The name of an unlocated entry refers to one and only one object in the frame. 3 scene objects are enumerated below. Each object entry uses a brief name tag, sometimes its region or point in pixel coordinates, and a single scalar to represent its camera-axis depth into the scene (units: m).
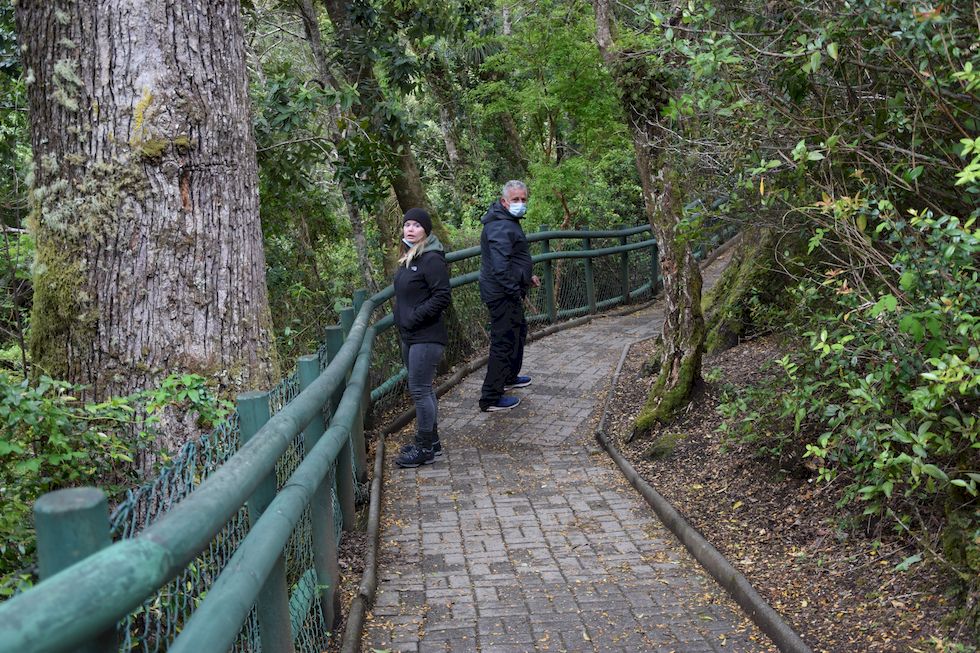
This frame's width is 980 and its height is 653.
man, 8.70
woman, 7.17
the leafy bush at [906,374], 3.54
